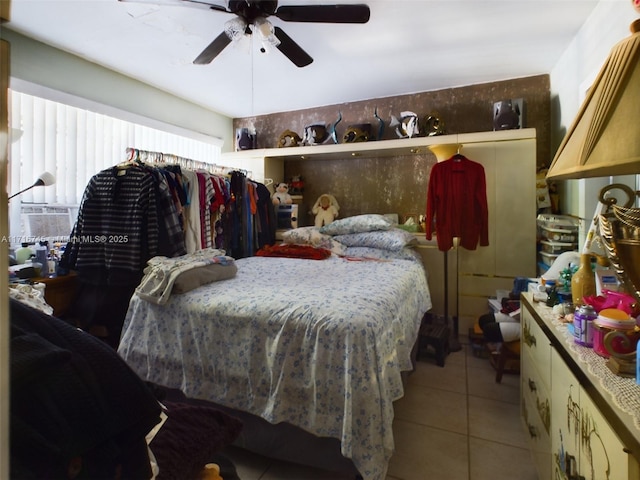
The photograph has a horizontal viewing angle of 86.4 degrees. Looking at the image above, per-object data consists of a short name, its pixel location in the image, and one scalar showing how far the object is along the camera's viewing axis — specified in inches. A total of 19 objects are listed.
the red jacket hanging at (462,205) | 122.4
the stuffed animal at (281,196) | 160.1
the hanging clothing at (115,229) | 102.8
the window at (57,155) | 102.0
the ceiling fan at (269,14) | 72.7
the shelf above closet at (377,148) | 122.6
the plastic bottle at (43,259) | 100.3
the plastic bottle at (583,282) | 49.8
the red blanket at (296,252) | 118.9
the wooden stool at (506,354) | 92.7
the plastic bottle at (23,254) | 97.3
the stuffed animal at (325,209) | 159.9
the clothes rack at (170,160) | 112.5
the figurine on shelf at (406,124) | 136.5
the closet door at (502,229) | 121.0
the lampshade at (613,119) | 24.1
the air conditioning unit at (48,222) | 105.8
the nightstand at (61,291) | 99.9
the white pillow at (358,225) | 129.7
